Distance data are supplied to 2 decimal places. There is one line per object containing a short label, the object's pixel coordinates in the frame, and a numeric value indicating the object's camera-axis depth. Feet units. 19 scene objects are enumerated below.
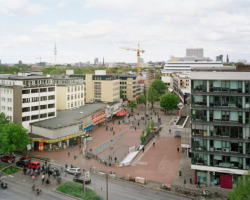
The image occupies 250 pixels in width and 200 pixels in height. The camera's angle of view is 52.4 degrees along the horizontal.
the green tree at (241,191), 89.10
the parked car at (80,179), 132.01
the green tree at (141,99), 377.50
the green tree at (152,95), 375.06
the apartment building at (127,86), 405.39
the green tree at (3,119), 183.01
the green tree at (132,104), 350.84
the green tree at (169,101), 328.08
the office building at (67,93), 259.62
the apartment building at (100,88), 333.62
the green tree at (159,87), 431.02
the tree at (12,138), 153.28
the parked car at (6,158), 161.89
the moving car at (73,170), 144.91
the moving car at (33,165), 151.23
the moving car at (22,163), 154.60
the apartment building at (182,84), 410.72
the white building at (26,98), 192.24
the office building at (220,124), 120.78
